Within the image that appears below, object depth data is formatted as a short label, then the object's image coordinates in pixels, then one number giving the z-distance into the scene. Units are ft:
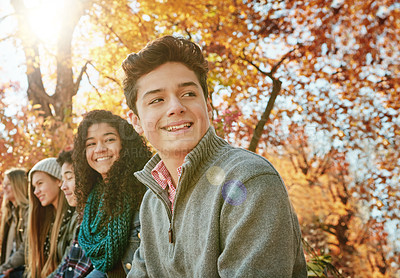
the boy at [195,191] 4.58
